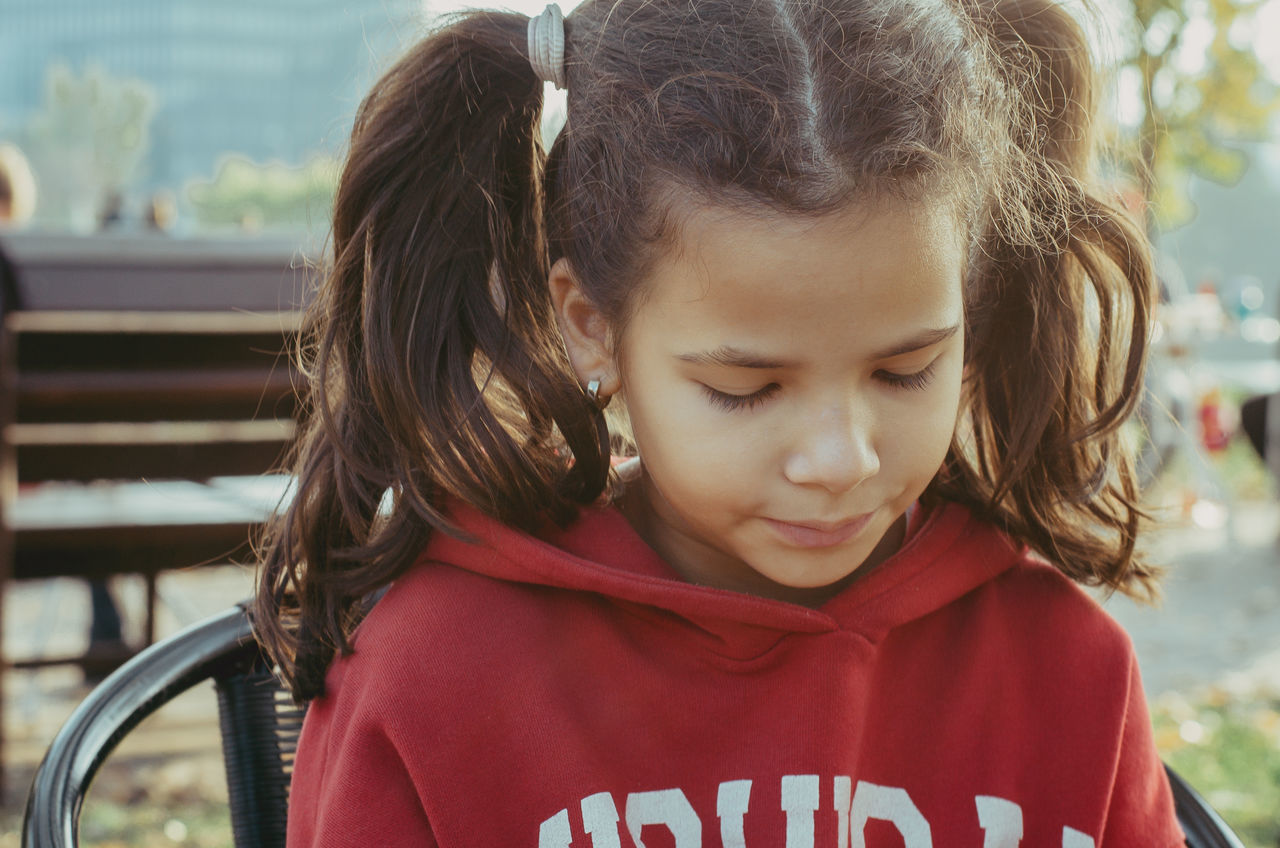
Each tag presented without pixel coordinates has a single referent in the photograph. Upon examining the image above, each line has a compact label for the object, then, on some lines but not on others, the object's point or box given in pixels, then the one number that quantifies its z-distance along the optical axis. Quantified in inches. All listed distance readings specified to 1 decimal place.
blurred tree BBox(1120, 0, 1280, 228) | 241.8
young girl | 40.1
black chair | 43.8
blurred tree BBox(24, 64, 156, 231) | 738.6
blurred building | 1488.7
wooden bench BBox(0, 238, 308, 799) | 120.3
